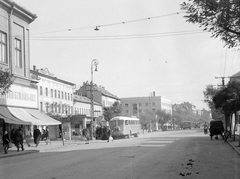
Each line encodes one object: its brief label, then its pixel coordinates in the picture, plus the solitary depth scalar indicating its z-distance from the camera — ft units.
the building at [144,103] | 510.58
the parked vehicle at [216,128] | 135.23
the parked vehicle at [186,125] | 428.56
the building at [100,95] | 334.24
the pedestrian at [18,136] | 94.76
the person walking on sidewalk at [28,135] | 122.11
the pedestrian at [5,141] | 87.15
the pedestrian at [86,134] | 153.48
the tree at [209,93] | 183.54
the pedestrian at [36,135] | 114.62
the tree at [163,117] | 438.40
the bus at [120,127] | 178.19
